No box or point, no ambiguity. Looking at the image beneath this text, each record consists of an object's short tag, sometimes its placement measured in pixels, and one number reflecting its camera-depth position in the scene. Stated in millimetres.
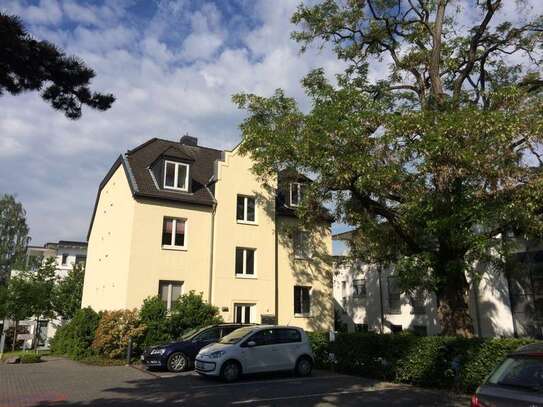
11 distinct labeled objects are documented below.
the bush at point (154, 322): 20531
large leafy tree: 13141
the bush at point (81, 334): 21908
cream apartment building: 22566
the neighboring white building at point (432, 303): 23922
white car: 13961
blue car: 16531
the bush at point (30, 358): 20953
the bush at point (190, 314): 21141
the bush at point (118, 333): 20203
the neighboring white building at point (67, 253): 59841
